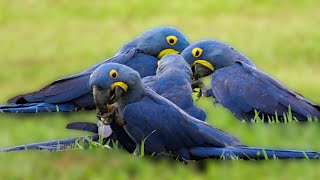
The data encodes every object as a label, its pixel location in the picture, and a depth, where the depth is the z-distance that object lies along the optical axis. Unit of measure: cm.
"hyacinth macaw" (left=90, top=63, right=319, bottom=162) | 1093
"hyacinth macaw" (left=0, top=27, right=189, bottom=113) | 1378
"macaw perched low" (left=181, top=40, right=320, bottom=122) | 1252
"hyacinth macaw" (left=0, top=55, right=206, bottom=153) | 1131
